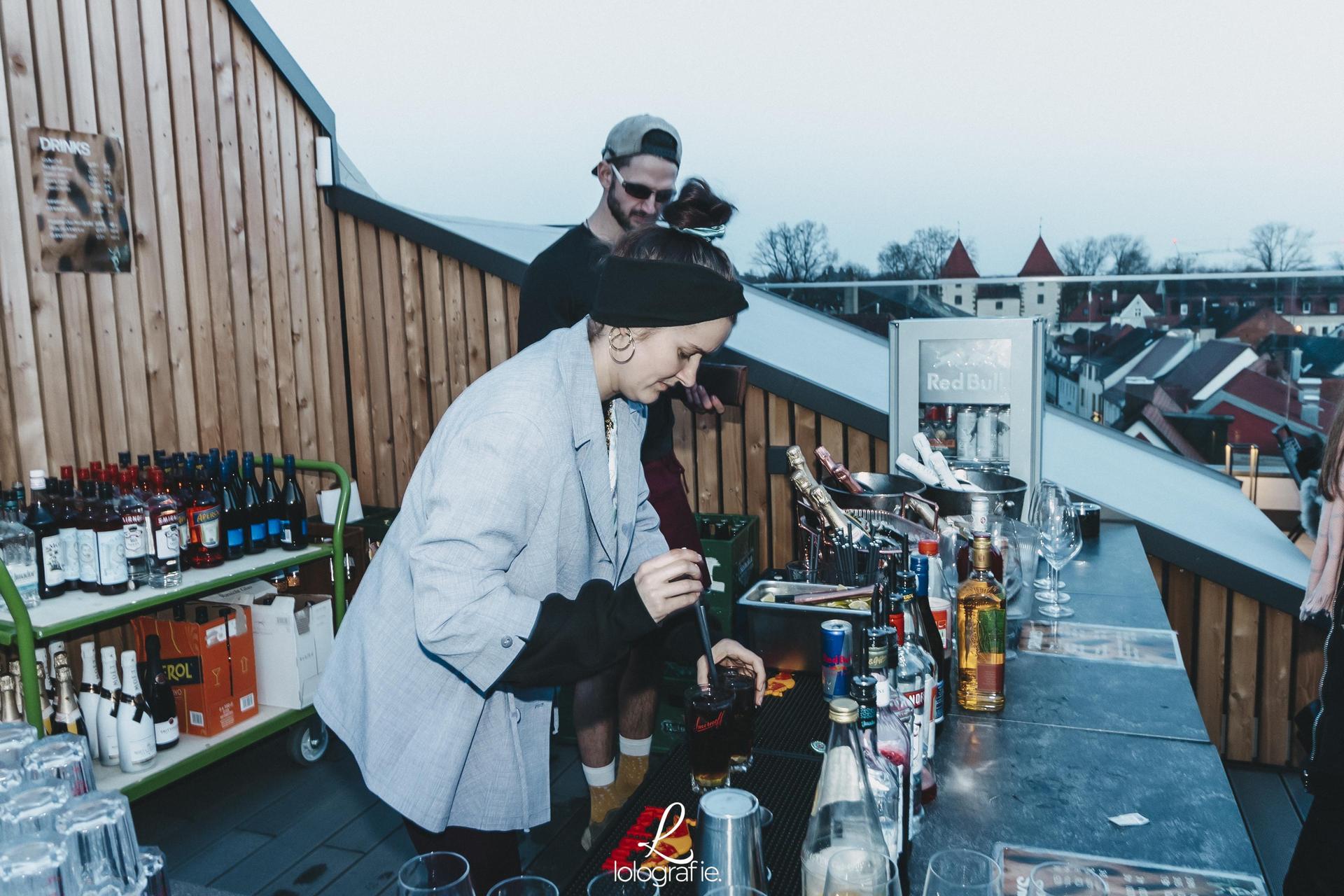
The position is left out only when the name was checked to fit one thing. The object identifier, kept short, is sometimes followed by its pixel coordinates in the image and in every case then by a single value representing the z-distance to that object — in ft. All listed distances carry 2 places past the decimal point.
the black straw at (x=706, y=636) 4.45
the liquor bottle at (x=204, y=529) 10.44
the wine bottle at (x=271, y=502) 11.65
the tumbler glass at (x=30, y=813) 3.09
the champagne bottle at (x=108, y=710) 9.57
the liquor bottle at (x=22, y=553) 9.08
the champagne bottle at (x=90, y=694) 9.65
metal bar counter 3.66
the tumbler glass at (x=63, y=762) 3.44
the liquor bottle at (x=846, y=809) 3.16
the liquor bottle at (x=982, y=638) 4.99
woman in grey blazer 4.09
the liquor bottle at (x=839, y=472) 7.40
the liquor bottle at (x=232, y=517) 11.04
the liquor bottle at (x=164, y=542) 9.79
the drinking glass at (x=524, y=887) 2.96
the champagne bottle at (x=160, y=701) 9.96
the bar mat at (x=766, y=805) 3.39
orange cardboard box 10.36
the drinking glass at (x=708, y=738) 3.95
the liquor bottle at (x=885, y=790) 3.41
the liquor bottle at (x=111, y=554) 9.25
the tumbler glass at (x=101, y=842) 2.97
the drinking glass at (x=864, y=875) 2.64
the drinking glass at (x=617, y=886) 2.97
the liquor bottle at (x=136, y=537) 9.53
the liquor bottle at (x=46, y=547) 9.25
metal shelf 8.17
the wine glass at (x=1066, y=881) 2.55
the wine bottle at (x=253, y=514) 11.37
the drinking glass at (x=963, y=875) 2.69
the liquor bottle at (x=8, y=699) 7.83
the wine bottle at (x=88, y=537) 9.31
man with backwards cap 8.71
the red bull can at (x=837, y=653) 4.48
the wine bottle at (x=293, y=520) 11.63
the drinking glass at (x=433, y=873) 2.98
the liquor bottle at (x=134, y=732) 9.46
